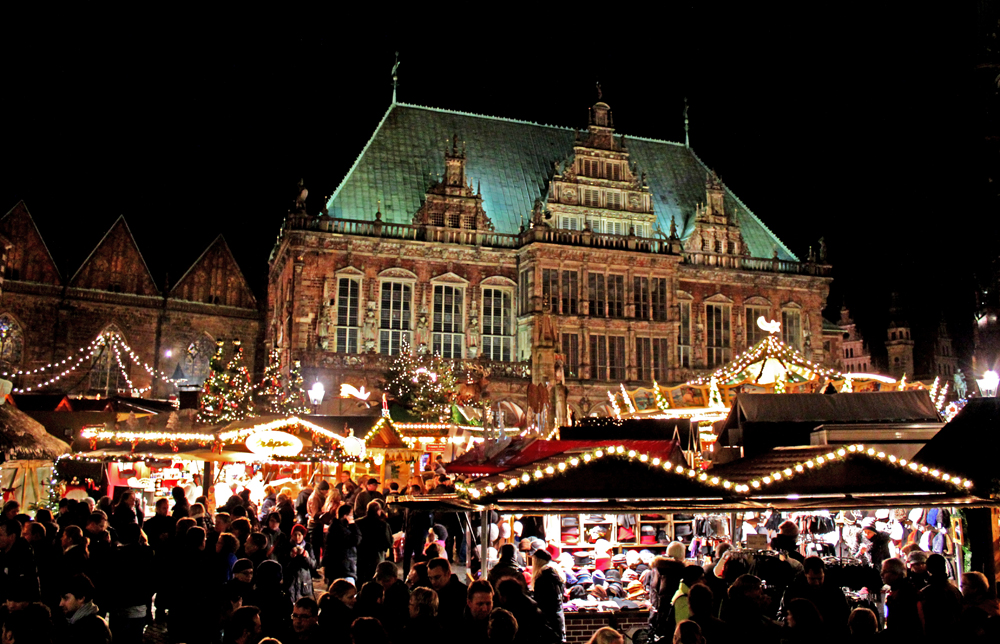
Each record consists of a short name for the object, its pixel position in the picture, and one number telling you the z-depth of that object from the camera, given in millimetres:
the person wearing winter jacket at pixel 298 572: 8609
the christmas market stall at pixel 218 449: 16266
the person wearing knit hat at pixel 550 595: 7473
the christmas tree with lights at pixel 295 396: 27078
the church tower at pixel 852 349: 84938
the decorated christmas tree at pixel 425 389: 29047
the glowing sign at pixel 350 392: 28172
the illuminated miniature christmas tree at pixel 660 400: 21609
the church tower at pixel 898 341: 81812
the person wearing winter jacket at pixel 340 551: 10516
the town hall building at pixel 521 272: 34531
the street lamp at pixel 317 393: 23250
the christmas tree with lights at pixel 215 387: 25344
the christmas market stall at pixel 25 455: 15617
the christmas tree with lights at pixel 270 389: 27522
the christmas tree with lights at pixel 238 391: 25125
